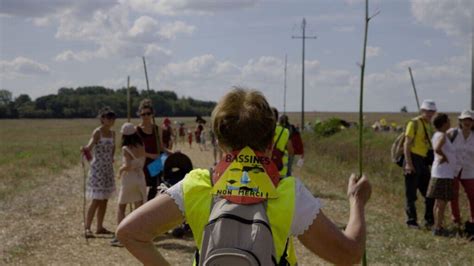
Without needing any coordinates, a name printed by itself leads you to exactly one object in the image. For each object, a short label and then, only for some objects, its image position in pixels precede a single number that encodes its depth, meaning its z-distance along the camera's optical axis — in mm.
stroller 8873
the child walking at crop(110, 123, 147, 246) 8594
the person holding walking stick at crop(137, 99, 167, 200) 8789
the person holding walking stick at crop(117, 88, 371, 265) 2379
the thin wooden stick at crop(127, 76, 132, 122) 7920
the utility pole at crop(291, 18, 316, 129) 46750
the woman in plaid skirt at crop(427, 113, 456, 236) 9078
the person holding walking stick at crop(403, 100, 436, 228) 9531
